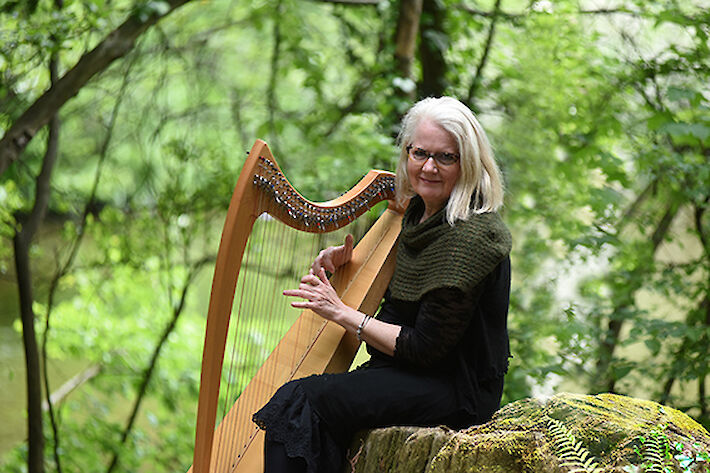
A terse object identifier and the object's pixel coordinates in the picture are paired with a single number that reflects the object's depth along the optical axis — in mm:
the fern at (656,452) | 3611
